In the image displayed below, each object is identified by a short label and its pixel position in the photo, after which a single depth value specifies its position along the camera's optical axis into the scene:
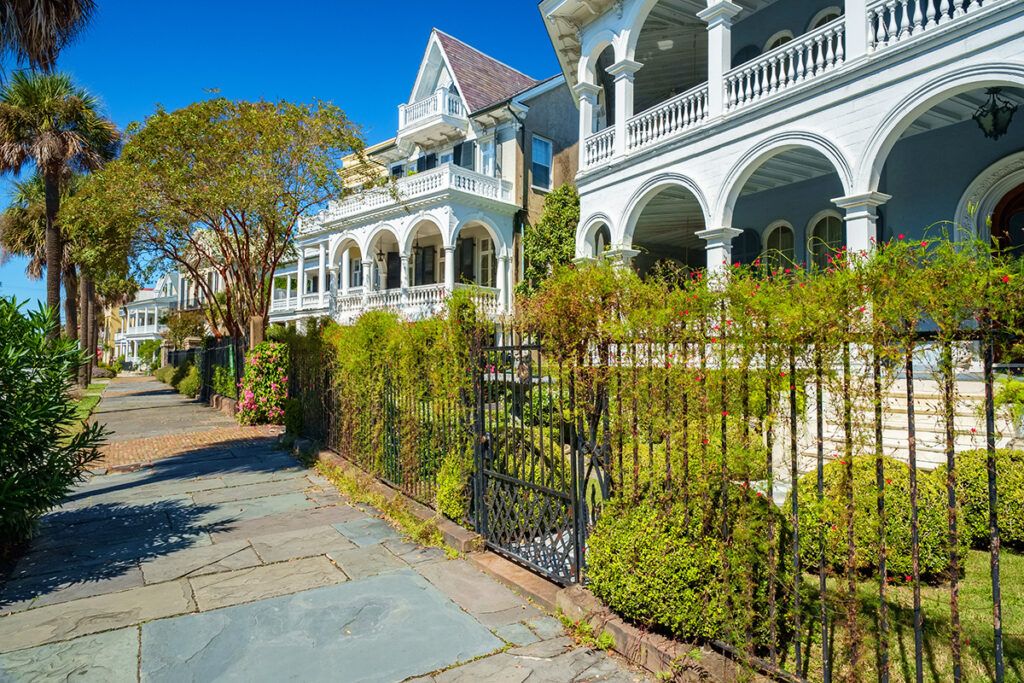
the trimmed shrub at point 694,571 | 3.21
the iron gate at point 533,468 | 4.36
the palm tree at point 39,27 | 7.93
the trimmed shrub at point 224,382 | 18.33
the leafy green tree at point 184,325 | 35.62
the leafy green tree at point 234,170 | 13.37
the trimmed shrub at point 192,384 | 23.64
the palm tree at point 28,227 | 26.34
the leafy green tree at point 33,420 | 5.28
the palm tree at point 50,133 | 20.75
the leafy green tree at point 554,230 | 21.27
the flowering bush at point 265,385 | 14.37
